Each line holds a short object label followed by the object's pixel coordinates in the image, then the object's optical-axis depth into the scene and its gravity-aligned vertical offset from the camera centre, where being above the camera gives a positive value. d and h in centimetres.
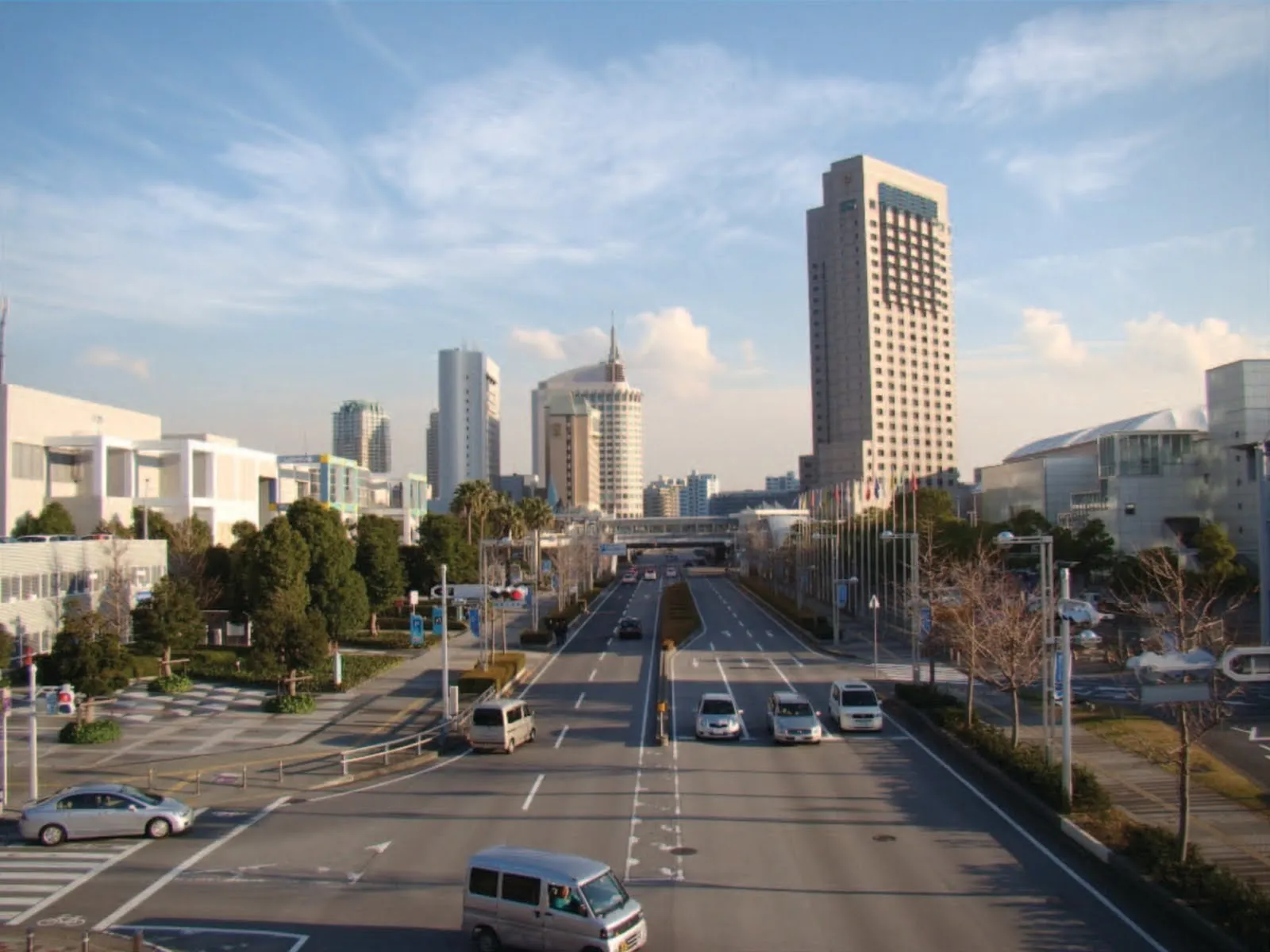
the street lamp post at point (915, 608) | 4062 -374
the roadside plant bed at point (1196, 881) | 1507 -607
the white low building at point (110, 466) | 6656 +459
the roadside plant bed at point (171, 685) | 4466 -677
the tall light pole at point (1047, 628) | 2650 -308
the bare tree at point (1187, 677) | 1869 -332
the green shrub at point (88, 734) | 3478 -685
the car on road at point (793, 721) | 3212 -636
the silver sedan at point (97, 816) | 2270 -631
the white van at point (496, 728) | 3198 -634
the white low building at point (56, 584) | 4631 -251
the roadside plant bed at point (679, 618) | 6675 -698
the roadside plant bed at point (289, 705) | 4012 -691
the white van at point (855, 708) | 3438 -636
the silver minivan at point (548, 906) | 1468 -557
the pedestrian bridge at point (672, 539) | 18438 -307
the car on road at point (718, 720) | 3303 -642
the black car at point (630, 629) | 6688 -700
